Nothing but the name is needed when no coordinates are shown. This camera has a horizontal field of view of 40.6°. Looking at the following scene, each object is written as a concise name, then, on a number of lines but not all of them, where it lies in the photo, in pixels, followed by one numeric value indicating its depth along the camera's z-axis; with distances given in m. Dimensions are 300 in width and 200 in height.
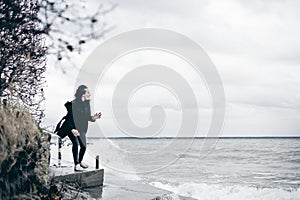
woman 9.38
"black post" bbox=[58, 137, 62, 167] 12.04
